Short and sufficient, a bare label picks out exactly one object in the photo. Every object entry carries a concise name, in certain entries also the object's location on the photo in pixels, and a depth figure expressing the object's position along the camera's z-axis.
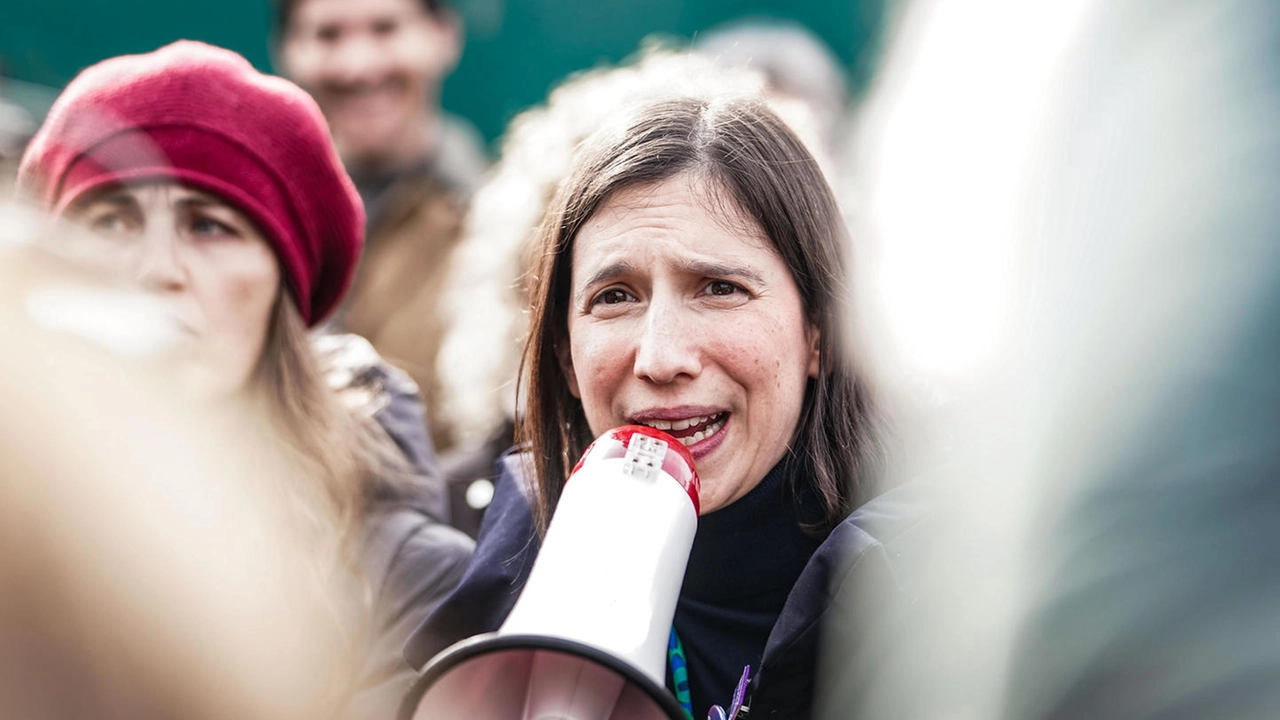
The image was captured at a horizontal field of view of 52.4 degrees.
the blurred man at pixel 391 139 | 4.76
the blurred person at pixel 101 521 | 1.48
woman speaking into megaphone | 2.33
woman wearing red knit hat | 2.84
